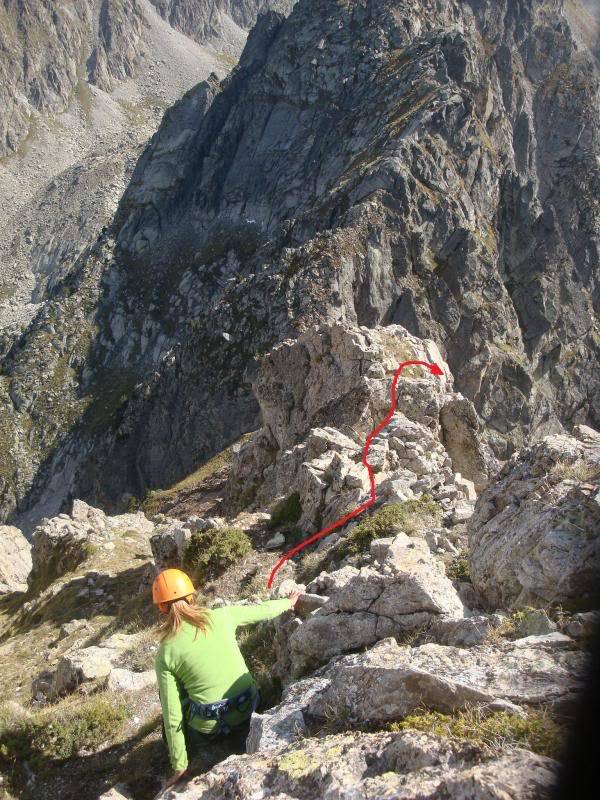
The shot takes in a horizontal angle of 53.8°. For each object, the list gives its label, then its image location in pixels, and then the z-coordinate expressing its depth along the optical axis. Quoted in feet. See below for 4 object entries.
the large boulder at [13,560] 97.07
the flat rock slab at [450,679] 15.40
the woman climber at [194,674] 20.98
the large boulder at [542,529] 21.36
